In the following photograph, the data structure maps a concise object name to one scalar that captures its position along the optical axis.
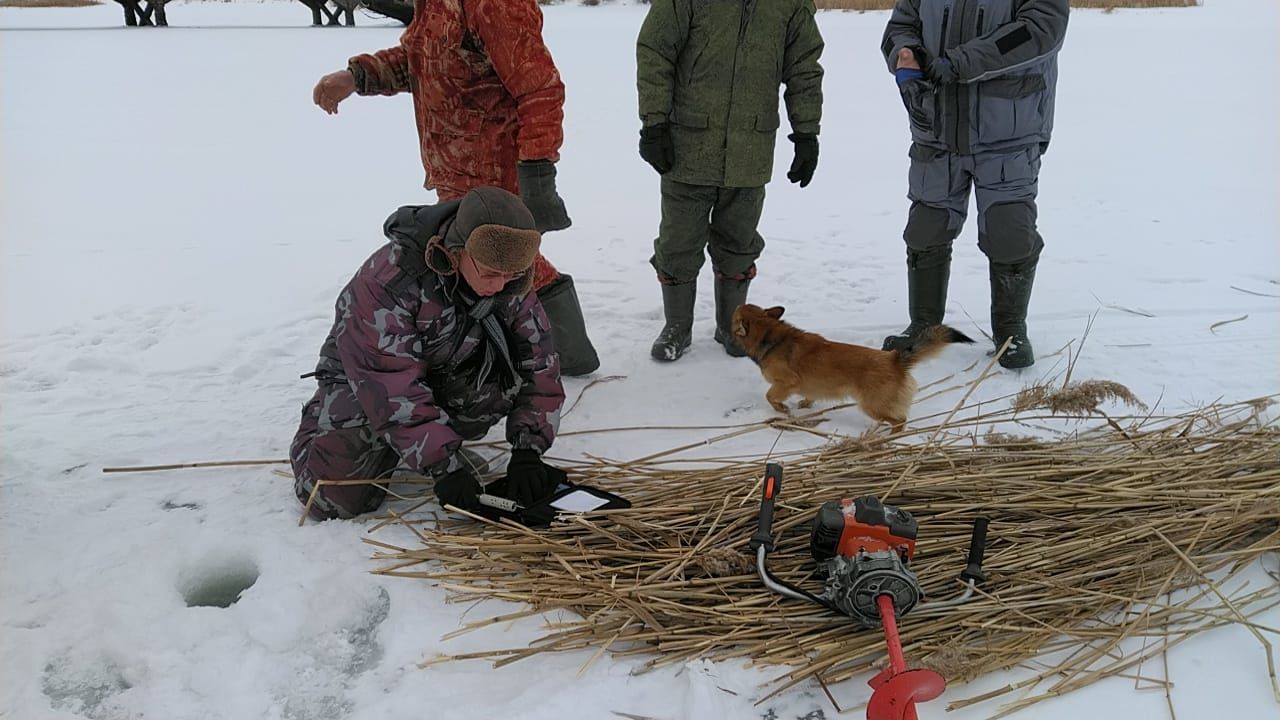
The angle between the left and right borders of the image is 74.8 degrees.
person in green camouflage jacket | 3.53
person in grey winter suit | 3.34
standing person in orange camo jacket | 3.01
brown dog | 3.05
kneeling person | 2.30
